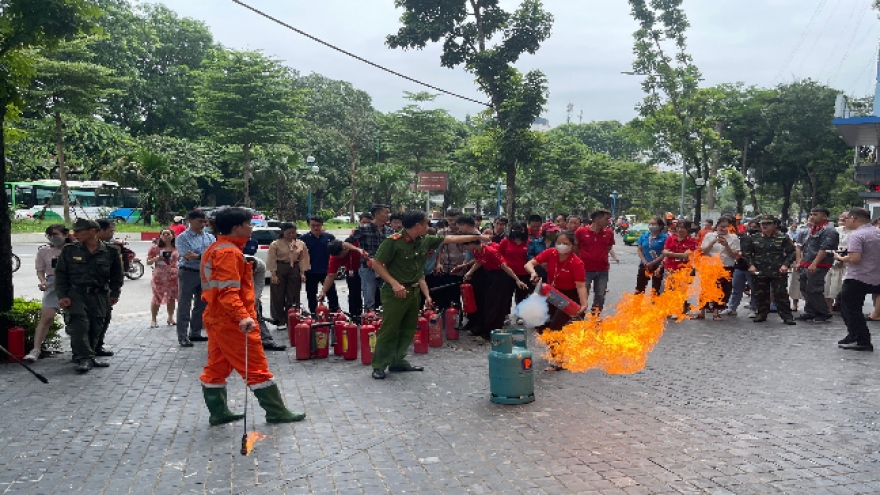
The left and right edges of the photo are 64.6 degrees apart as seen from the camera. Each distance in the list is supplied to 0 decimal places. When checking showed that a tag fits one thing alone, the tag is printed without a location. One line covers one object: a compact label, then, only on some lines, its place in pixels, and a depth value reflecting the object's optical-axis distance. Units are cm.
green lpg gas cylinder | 644
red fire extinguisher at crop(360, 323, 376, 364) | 834
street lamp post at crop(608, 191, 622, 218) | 6063
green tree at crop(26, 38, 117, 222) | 2769
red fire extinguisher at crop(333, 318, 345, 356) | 861
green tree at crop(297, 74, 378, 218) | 5072
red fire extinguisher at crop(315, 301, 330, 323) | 899
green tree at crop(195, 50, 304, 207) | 3478
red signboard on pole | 2941
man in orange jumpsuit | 559
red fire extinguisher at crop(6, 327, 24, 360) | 822
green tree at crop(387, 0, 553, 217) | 2375
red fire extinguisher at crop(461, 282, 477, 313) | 1041
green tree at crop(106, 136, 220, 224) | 3459
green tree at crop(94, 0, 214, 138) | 4375
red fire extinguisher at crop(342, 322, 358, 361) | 852
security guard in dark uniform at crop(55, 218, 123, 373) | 779
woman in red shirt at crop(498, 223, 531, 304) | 1014
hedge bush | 837
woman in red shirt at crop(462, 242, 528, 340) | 985
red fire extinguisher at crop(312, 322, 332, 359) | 864
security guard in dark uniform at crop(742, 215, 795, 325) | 1188
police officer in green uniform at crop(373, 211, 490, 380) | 758
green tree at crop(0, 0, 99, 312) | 775
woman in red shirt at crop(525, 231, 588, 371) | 828
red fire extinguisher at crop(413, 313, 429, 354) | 902
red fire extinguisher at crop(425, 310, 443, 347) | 958
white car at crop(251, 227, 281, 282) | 1752
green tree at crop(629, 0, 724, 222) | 3075
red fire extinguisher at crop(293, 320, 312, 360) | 852
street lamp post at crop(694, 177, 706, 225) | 3281
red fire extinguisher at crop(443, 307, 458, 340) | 1013
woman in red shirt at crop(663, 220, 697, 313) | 1220
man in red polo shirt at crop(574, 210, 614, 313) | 1114
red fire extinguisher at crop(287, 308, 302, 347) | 933
